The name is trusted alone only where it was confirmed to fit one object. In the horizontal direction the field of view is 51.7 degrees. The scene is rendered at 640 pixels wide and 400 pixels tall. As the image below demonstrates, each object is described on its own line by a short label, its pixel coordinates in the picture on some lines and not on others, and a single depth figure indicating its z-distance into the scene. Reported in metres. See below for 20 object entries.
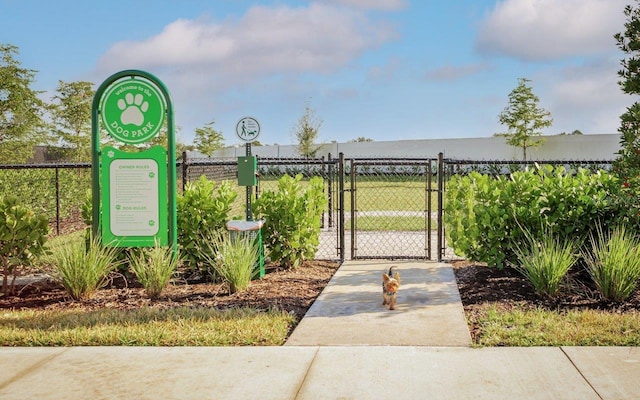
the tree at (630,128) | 7.64
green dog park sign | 8.48
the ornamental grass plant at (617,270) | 7.05
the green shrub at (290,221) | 9.20
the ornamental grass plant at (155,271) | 7.78
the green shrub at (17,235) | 8.28
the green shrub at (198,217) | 8.83
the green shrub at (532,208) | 8.26
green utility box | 8.90
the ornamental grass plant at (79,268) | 7.81
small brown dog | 6.79
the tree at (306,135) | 43.75
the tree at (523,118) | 45.62
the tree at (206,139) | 50.84
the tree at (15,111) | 25.84
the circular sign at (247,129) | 9.26
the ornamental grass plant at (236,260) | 7.85
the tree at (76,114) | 29.50
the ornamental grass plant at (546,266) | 7.26
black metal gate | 10.36
